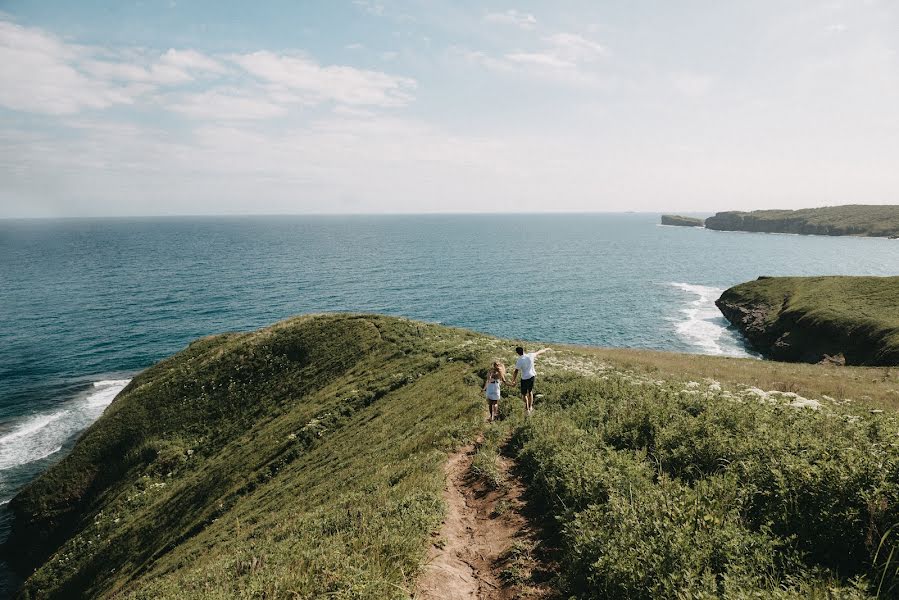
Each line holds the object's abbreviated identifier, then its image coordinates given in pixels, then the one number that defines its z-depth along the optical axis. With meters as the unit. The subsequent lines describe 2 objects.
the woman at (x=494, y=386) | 20.67
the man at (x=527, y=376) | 20.55
